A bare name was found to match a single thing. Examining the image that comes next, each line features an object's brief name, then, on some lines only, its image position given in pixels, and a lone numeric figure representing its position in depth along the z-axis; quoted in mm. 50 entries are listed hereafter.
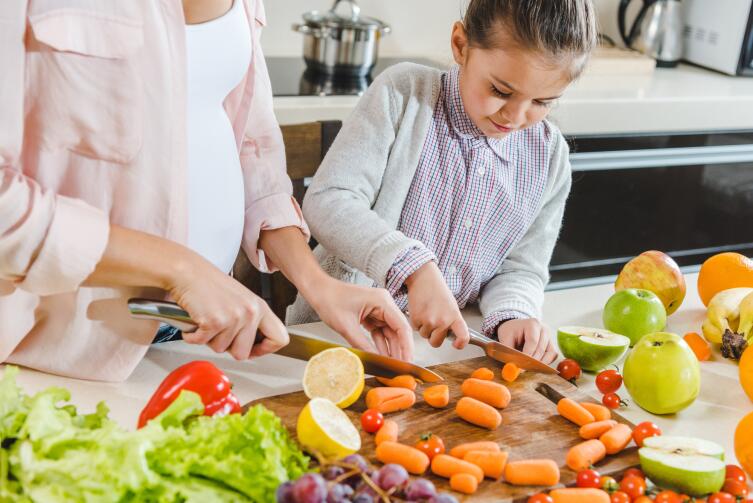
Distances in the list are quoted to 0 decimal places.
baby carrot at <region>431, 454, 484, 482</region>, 1035
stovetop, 2475
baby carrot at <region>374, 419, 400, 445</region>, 1091
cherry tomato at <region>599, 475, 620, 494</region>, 1032
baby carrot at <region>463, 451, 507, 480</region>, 1059
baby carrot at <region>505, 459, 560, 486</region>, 1050
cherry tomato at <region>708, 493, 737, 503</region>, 1014
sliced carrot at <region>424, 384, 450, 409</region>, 1200
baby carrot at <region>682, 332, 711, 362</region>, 1441
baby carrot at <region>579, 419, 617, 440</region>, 1156
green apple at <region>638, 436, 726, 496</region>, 1040
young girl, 1402
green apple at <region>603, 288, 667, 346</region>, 1450
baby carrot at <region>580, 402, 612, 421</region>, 1194
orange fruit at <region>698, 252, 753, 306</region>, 1577
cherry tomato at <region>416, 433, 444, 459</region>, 1074
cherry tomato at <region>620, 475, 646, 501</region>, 1032
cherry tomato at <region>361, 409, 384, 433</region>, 1116
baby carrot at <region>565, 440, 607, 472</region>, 1092
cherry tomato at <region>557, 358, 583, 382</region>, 1343
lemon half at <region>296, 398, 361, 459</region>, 1029
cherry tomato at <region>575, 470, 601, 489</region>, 1045
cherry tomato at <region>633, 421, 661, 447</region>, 1141
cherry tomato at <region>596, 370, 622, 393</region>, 1298
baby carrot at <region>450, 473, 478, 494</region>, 1015
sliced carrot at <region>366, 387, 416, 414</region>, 1174
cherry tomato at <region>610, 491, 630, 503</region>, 1005
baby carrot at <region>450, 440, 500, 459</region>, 1084
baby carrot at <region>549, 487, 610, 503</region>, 998
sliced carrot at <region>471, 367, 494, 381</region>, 1274
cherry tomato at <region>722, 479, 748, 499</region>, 1059
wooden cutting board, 1102
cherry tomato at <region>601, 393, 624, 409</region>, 1253
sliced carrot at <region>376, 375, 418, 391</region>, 1228
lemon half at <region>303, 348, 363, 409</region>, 1185
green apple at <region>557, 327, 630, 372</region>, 1350
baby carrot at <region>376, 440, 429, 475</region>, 1040
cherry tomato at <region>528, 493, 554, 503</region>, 983
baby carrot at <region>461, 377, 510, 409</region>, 1217
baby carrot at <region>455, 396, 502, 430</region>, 1170
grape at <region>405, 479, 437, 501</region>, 863
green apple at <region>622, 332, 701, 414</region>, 1238
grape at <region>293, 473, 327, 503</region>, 780
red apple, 1557
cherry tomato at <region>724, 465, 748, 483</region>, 1072
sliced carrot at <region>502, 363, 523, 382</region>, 1300
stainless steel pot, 2576
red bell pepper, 1027
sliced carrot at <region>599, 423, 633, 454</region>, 1124
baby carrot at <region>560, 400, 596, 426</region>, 1184
